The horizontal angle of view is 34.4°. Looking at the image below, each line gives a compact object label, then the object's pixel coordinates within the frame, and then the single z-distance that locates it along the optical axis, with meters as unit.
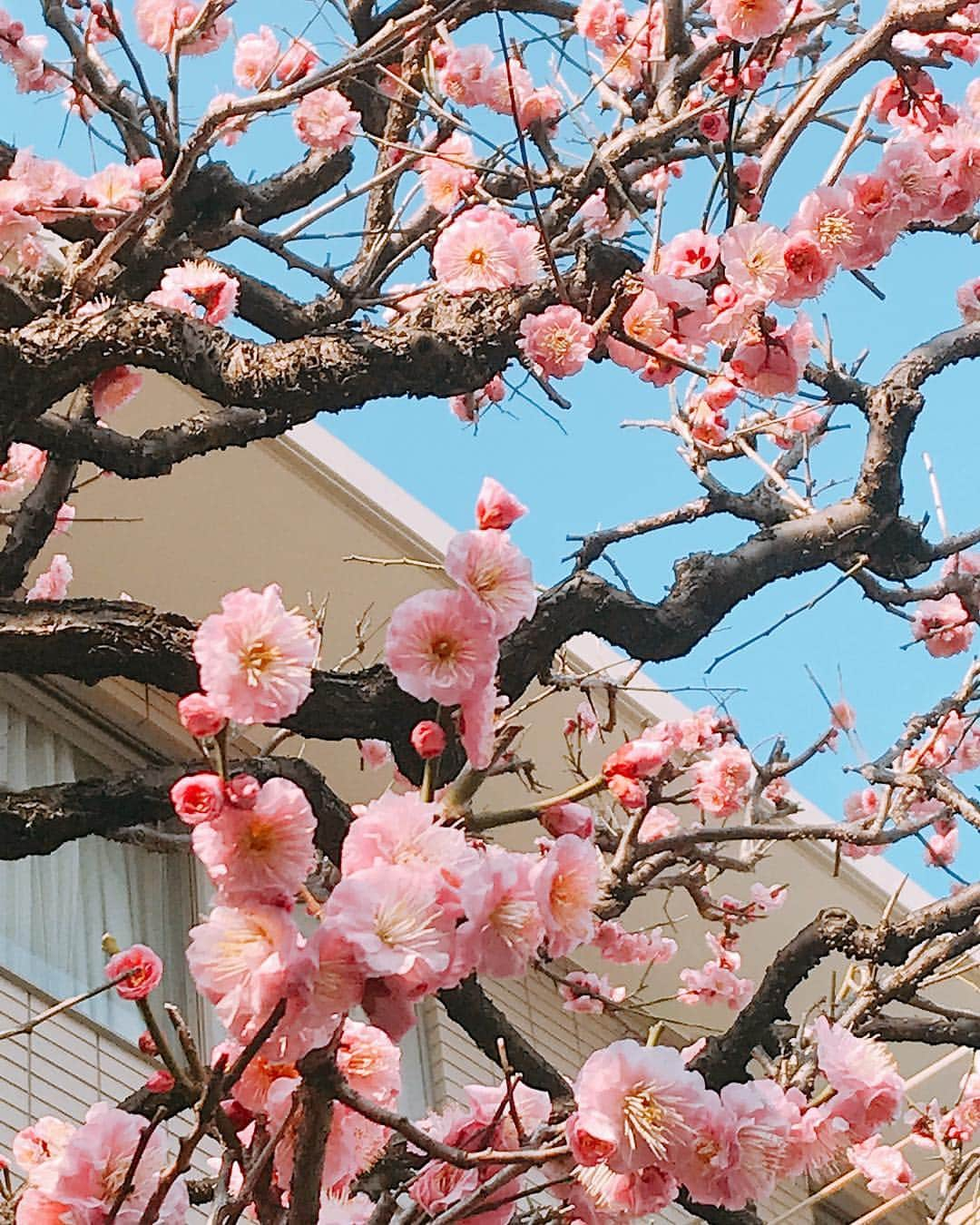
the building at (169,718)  3.46
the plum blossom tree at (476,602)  1.27
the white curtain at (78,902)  3.51
